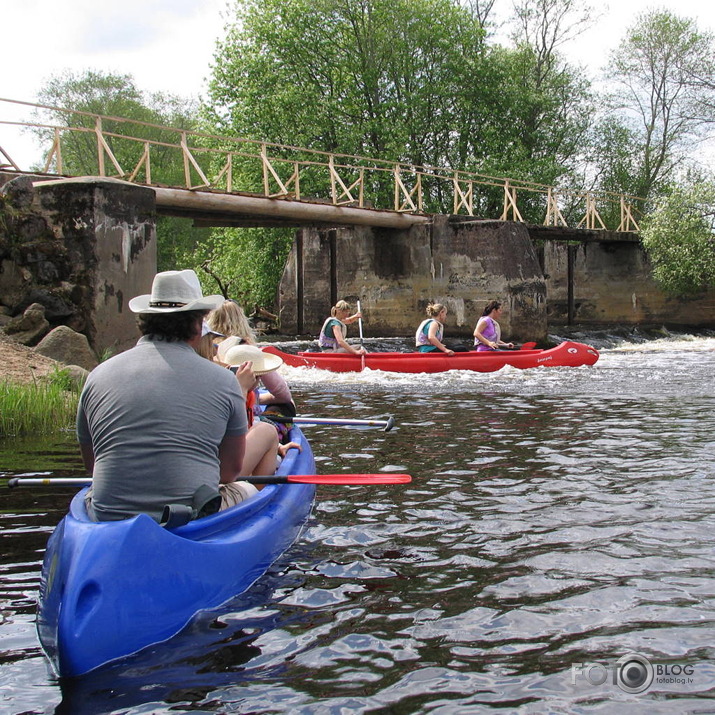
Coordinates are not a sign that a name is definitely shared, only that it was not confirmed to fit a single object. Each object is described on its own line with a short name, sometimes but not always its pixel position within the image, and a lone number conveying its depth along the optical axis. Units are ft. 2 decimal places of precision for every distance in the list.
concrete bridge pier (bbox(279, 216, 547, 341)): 74.43
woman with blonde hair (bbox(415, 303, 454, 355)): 46.32
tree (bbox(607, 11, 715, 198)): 109.50
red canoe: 46.98
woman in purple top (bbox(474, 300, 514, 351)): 48.06
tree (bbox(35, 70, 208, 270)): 127.85
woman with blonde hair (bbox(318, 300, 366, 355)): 45.66
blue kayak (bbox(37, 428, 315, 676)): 9.78
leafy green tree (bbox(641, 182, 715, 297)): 87.20
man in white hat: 11.12
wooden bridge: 61.26
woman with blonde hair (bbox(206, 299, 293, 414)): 16.35
